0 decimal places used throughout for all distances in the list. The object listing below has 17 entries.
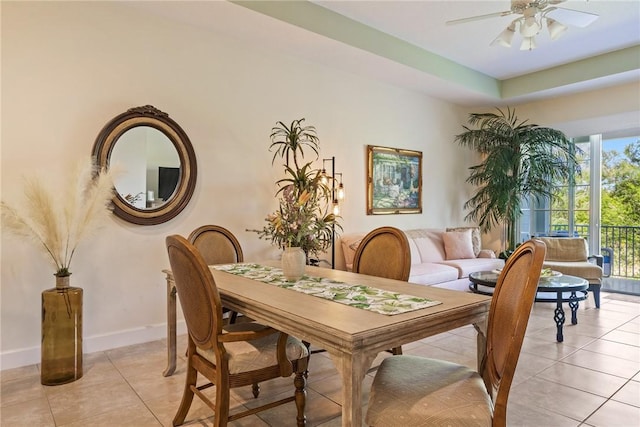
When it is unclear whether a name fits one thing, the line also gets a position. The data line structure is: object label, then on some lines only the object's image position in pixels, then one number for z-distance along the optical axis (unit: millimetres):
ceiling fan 2971
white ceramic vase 2197
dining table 1273
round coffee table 3436
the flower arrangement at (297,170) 3992
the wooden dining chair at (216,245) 2975
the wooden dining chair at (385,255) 2410
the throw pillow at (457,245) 5316
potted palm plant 5508
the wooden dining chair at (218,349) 1727
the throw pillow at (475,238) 5586
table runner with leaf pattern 1638
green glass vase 2588
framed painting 5195
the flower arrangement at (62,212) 2596
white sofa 4508
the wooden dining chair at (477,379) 1286
